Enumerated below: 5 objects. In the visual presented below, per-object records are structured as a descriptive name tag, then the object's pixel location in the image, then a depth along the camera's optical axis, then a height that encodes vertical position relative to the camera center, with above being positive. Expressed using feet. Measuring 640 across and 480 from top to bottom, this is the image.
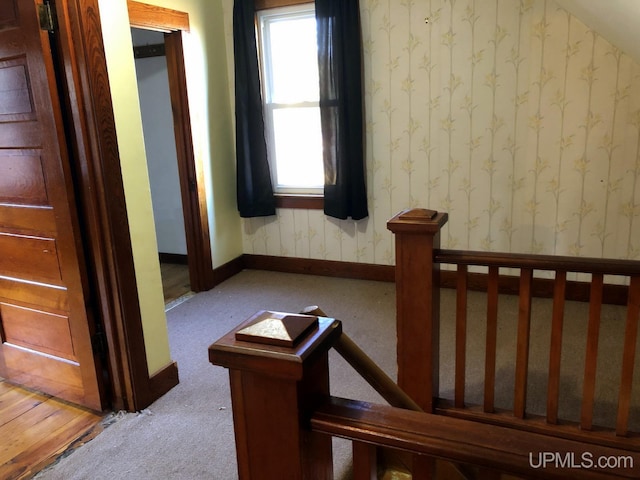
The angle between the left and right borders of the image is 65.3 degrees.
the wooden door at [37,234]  6.93 -1.34
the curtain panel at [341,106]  12.08 +0.58
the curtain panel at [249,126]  13.08 +0.22
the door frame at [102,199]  6.74 -0.80
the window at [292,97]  13.16 +0.94
